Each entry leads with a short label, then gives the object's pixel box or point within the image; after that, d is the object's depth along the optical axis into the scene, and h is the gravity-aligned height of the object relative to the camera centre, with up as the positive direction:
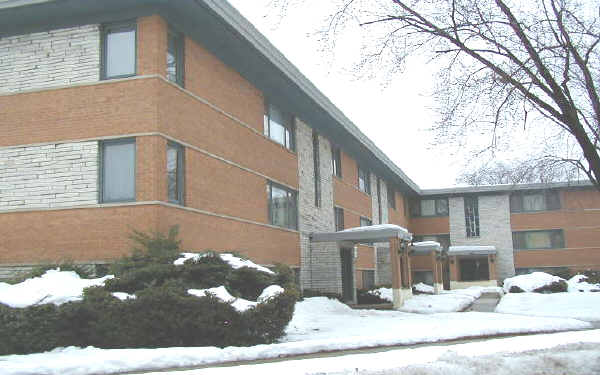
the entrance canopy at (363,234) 24.00 +1.44
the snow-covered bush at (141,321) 10.45 -0.67
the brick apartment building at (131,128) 14.32 +3.62
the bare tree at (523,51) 12.77 +4.39
